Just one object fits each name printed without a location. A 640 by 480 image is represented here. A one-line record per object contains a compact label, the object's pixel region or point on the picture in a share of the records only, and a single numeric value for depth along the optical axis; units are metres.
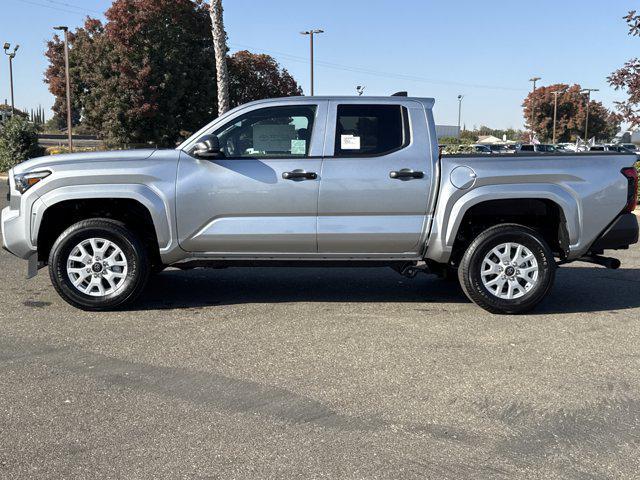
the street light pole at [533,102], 59.06
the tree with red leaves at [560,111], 67.06
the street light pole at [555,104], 59.42
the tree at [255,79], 38.75
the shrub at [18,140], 26.23
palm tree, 17.73
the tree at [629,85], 13.95
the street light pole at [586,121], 65.31
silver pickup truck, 5.76
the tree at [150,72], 31.91
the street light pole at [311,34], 36.57
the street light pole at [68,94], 29.96
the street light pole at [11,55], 42.38
